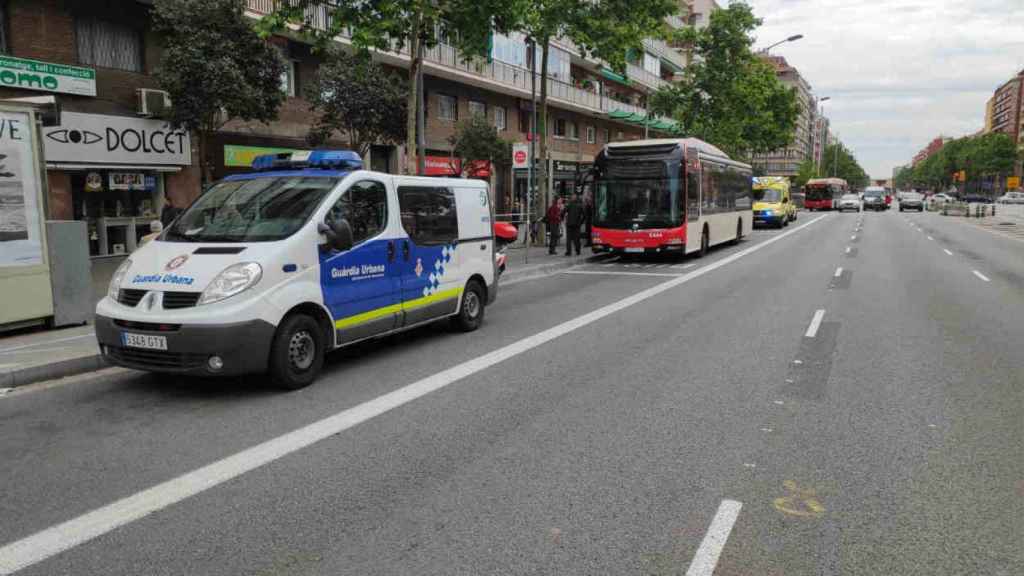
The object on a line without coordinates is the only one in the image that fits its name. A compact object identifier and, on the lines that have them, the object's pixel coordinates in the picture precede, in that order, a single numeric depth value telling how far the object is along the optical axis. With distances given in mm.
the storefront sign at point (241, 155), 20281
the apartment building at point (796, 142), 148125
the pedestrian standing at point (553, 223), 20875
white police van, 5961
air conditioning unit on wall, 17484
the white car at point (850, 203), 64812
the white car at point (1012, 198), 89781
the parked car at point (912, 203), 68312
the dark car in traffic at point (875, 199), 70312
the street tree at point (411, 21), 13781
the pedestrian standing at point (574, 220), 20362
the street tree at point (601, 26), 20844
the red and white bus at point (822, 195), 67875
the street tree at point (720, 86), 47406
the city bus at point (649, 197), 18719
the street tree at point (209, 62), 15266
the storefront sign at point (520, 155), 19594
